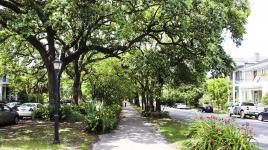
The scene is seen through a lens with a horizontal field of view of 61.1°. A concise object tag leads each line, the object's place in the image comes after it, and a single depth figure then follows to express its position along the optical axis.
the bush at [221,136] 6.85
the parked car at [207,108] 30.56
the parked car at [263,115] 19.34
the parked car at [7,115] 12.65
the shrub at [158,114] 18.42
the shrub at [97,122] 10.98
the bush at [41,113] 14.12
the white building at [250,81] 30.27
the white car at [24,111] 17.10
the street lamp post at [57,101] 8.85
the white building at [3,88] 34.74
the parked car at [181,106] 41.24
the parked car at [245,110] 21.46
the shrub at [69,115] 14.15
